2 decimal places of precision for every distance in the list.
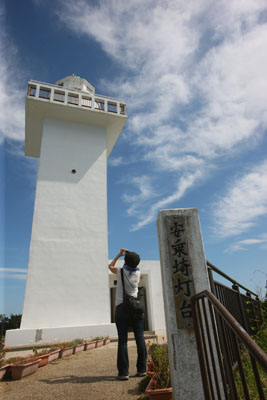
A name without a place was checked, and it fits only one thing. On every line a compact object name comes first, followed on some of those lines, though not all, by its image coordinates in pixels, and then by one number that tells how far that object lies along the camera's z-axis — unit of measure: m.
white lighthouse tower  7.89
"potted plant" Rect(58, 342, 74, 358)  4.87
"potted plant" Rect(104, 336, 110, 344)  7.05
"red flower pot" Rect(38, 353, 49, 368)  4.14
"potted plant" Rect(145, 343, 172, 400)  2.38
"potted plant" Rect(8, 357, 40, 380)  3.48
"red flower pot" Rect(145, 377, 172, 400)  2.37
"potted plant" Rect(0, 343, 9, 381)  3.42
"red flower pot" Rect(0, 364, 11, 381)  3.41
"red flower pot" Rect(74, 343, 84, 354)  5.41
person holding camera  3.12
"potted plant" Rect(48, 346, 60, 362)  4.47
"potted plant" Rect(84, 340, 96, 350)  5.89
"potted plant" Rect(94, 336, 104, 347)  6.49
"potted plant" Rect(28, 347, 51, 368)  4.14
